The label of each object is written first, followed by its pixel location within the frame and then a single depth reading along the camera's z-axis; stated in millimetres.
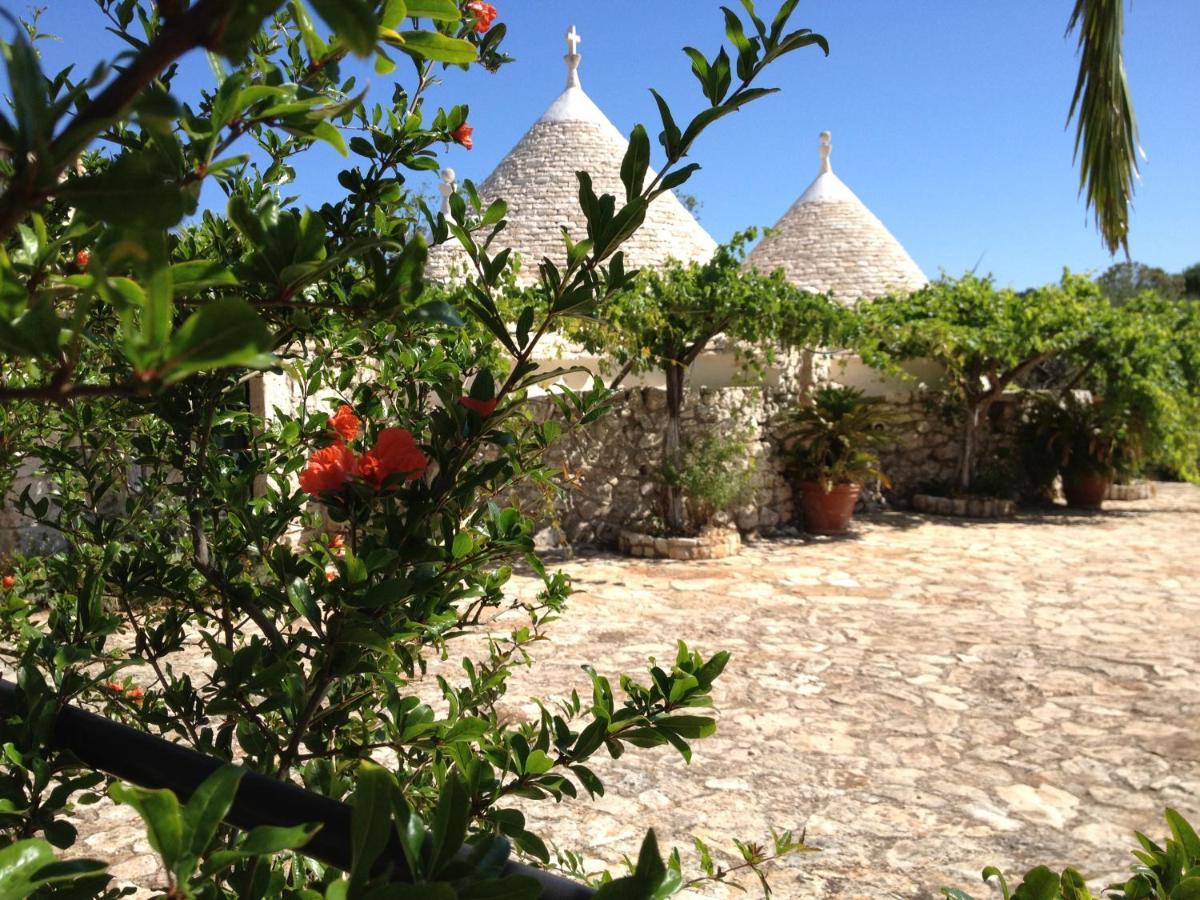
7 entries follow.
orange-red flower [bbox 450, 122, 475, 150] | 1550
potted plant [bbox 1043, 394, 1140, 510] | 11734
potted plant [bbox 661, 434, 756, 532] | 9047
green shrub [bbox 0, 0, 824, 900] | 481
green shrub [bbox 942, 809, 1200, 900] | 835
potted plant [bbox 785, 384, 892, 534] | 10203
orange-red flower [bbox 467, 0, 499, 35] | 1388
